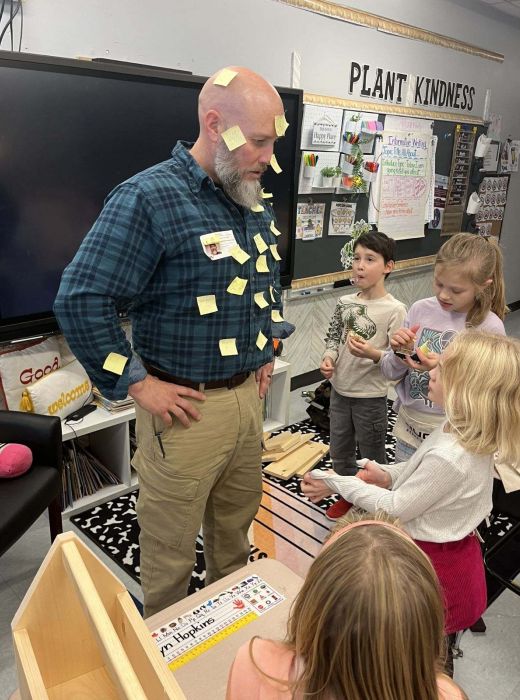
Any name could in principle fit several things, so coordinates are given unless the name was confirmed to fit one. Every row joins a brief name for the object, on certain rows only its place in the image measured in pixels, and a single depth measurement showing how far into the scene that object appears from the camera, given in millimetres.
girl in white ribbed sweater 1260
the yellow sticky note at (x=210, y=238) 1392
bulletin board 3580
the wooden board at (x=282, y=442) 3166
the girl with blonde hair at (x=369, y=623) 724
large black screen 2100
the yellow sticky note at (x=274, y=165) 1558
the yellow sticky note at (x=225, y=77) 1363
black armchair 1873
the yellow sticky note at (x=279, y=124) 1423
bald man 1329
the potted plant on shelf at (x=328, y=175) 3576
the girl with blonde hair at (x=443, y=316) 1896
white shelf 2475
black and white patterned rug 2279
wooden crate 588
